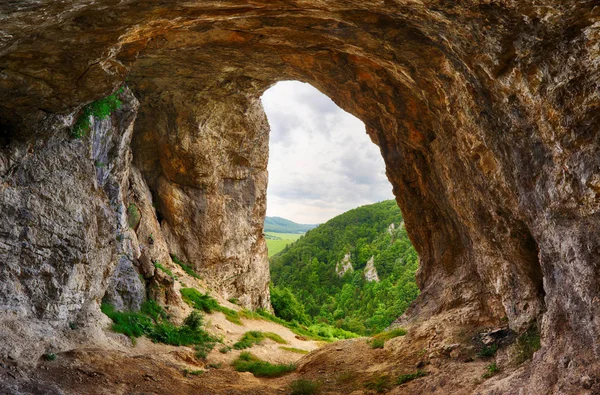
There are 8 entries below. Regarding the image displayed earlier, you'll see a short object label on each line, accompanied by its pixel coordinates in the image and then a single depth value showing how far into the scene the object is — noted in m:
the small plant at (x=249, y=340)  16.60
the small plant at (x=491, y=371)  8.89
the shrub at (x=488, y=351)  10.12
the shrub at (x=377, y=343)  13.60
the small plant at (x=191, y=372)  11.21
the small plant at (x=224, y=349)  14.97
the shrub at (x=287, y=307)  31.58
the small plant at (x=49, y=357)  8.38
